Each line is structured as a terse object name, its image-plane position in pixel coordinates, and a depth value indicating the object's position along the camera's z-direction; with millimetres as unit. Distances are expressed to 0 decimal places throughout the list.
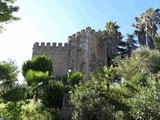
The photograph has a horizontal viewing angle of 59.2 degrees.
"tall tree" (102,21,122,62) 17858
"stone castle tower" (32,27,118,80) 15828
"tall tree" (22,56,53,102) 13077
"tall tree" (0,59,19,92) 8575
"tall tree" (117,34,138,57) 18305
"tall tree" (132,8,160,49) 15793
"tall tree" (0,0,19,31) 7553
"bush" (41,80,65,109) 9426
